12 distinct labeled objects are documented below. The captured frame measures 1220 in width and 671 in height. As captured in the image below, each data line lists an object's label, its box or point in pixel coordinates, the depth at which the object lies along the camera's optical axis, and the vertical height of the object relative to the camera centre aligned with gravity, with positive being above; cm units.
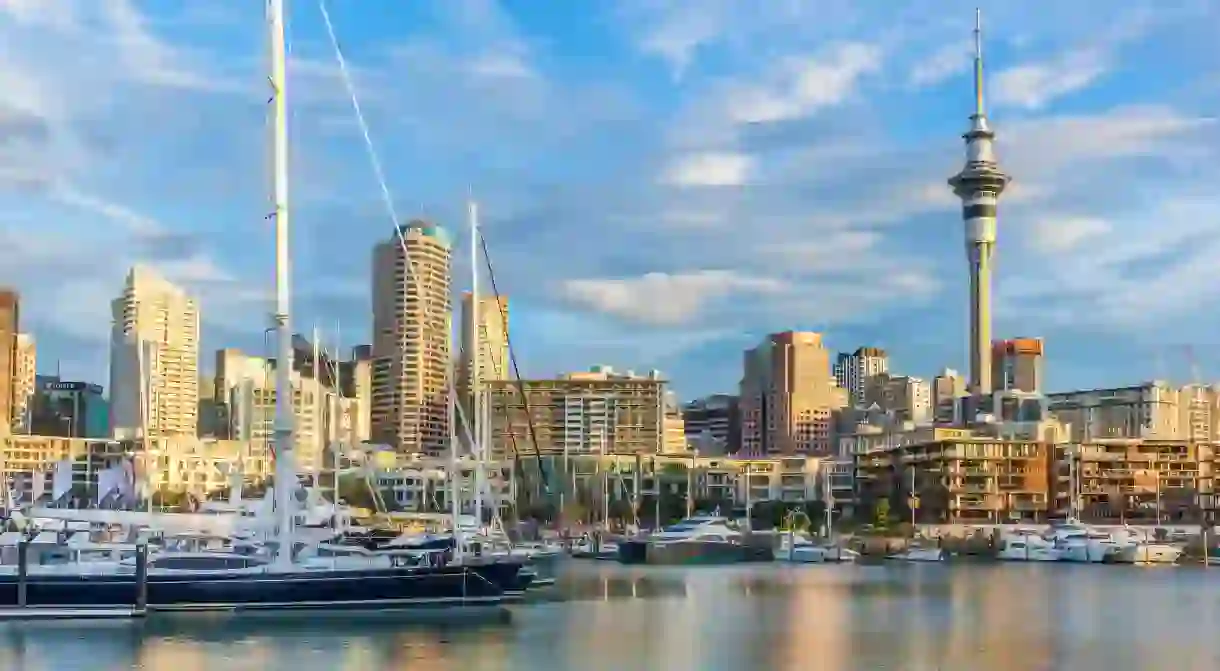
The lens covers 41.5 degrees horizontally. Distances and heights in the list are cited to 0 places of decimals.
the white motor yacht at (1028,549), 12244 -832
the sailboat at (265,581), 4738 -411
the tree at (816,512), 16888 -747
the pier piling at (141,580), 4856 -404
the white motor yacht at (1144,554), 11562 -812
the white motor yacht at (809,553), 11875 -818
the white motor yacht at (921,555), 12162 -855
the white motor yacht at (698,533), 11550 -655
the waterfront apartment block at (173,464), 17038 -199
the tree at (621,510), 16900 -702
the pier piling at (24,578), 4841 -396
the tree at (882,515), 15550 -713
